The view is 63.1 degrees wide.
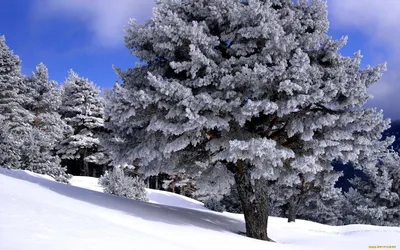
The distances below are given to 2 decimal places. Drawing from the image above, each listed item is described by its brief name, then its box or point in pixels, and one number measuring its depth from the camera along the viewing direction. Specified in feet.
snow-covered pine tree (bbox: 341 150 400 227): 84.02
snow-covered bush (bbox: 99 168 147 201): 69.92
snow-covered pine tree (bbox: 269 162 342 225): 80.69
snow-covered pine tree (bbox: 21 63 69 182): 81.30
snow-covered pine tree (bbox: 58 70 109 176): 117.08
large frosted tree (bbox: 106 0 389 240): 24.85
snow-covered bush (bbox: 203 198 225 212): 83.61
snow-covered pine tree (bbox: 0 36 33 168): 106.11
